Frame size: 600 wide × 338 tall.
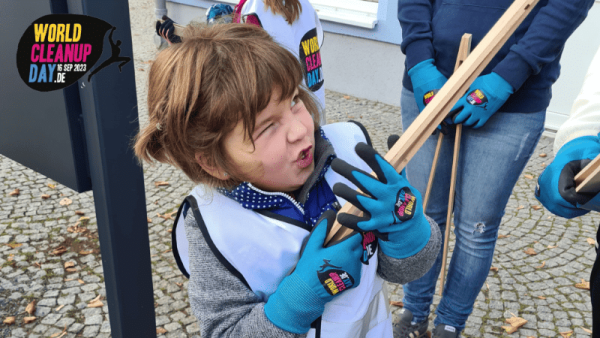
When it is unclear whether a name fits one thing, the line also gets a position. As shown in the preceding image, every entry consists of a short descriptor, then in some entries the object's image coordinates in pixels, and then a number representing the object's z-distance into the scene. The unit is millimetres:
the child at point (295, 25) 2219
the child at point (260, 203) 1104
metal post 1392
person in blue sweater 1924
